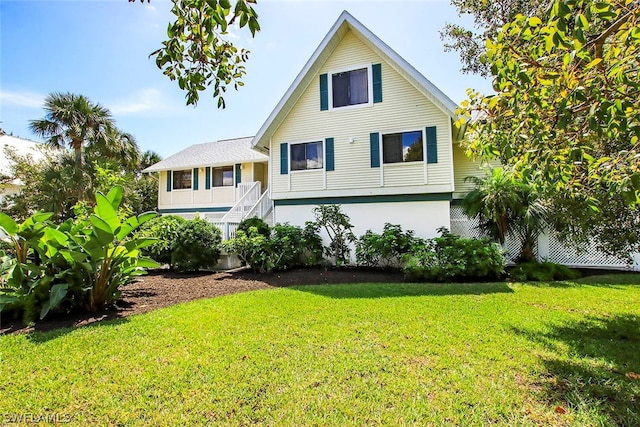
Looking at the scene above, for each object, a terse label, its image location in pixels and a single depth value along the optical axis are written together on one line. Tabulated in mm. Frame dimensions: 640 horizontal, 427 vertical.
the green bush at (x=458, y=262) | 8318
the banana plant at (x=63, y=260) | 4488
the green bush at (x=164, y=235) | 9875
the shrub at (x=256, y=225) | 11066
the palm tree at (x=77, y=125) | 14664
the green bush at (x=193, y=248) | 9672
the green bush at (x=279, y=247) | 9633
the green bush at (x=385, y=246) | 9602
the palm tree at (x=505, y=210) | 9672
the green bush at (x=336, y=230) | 10203
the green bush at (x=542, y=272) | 8578
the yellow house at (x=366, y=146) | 10367
